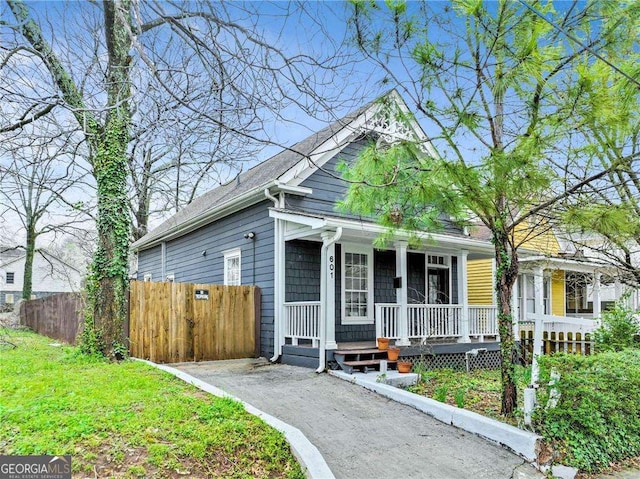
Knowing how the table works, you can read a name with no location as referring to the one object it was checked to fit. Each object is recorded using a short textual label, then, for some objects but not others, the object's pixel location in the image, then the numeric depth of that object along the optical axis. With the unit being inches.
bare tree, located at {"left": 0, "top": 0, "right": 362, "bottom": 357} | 188.4
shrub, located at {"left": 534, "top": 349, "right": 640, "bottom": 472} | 217.2
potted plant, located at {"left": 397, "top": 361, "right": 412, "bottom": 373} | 349.7
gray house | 398.0
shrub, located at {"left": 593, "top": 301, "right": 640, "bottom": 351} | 365.1
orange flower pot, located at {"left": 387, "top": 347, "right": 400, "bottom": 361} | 379.2
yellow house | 557.1
